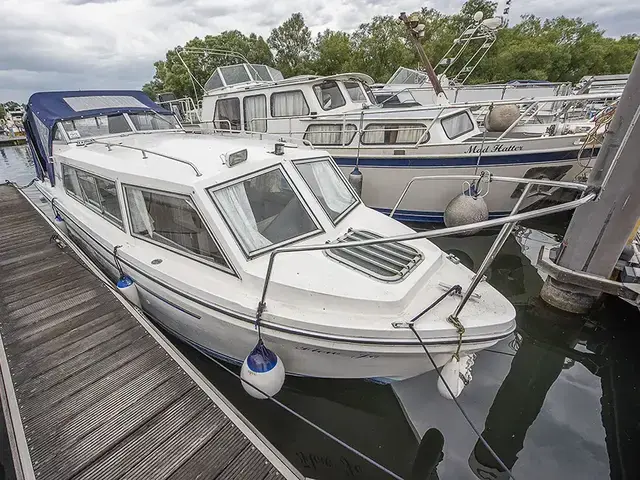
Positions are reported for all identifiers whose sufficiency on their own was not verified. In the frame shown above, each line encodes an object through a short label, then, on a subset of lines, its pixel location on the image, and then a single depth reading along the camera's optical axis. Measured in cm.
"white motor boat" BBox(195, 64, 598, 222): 621
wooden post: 354
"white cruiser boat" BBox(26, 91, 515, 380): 265
